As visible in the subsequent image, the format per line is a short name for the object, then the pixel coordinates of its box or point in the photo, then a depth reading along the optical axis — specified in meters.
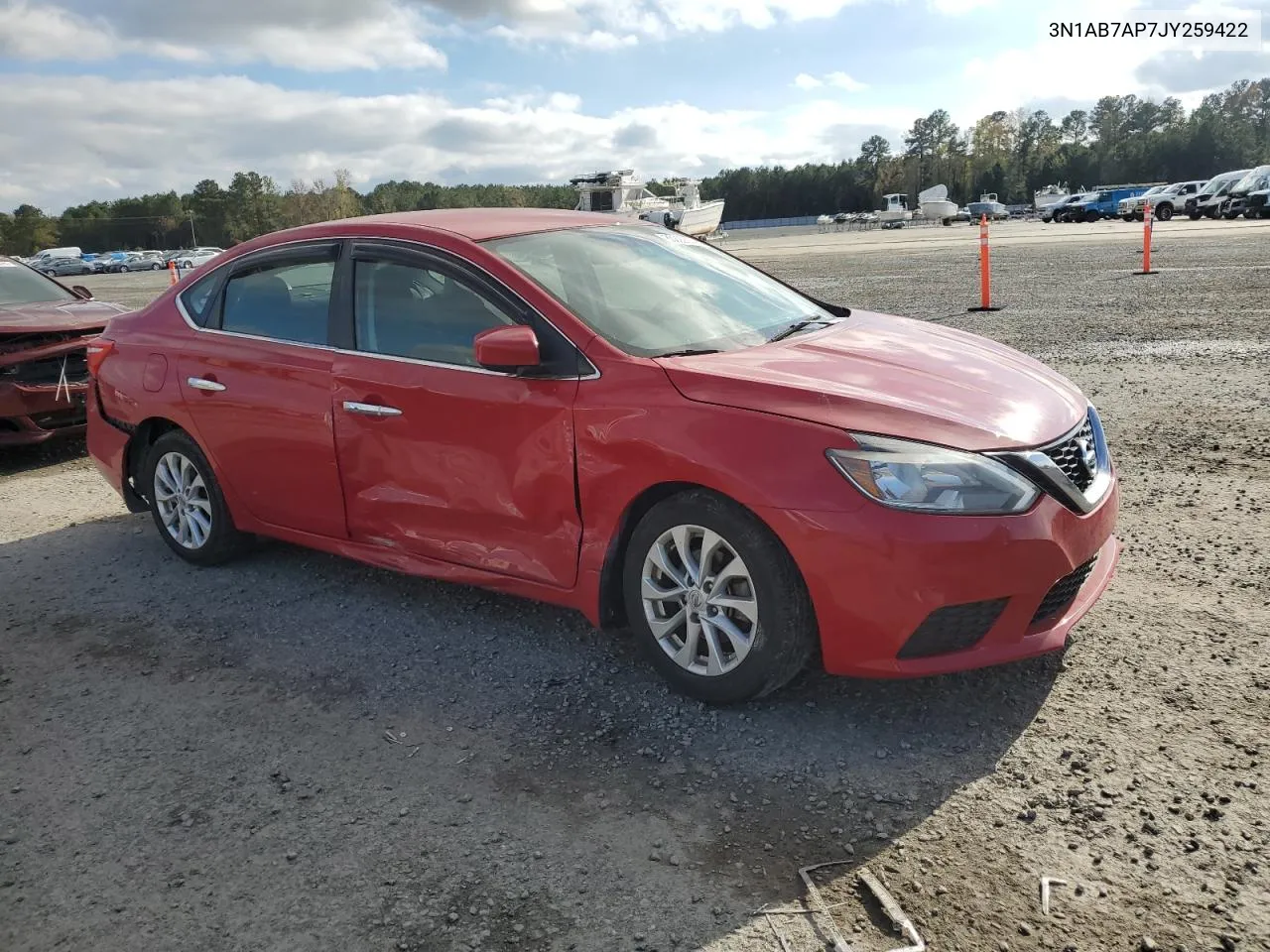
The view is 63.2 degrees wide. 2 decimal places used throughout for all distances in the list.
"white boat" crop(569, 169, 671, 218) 59.78
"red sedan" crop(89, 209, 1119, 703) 3.08
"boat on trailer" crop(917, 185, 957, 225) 84.69
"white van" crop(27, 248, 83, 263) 82.46
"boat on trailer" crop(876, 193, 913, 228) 85.31
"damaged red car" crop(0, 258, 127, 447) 7.69
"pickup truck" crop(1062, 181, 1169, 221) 55.09
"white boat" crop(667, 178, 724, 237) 60.25
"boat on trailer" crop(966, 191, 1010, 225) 81.74
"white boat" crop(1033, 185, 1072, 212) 79.94
